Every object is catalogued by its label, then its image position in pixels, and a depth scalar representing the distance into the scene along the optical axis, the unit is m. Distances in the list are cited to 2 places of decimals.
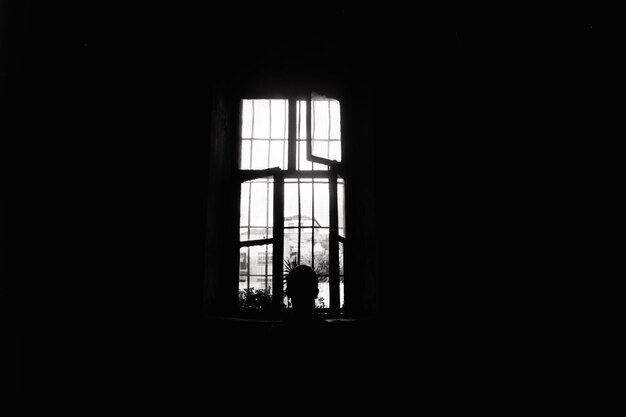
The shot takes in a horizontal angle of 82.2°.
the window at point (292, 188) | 2.41
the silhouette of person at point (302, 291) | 1.64
